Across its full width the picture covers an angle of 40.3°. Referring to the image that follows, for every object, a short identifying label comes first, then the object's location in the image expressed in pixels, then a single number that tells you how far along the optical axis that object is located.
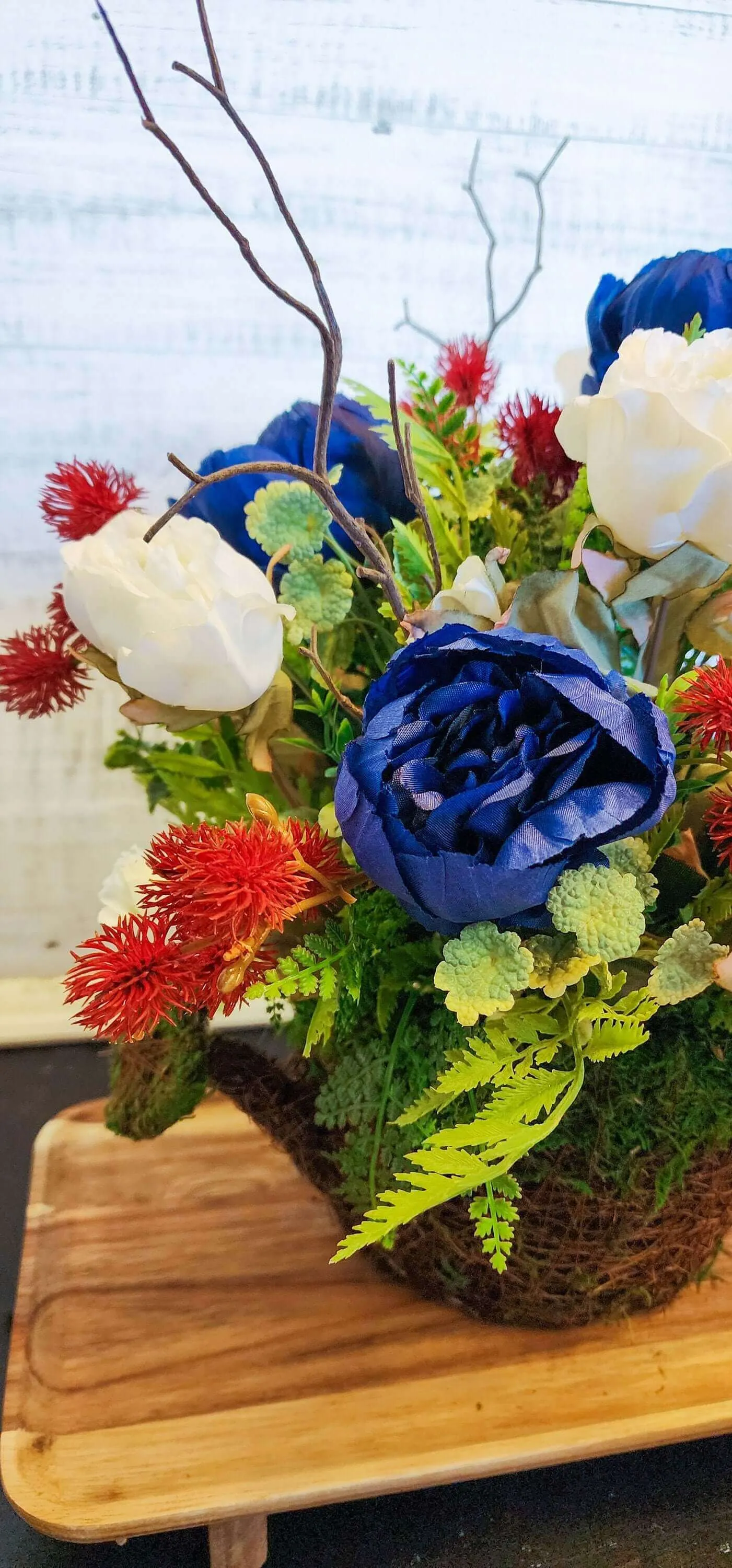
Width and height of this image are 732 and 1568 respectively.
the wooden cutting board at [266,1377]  0.41
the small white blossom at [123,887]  0.50
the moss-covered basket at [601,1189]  0.37
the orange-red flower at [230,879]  0.26
